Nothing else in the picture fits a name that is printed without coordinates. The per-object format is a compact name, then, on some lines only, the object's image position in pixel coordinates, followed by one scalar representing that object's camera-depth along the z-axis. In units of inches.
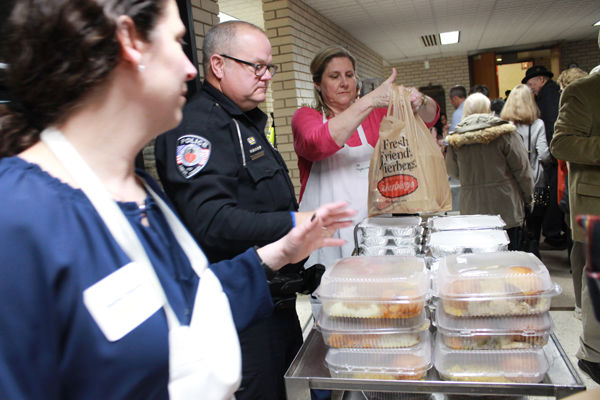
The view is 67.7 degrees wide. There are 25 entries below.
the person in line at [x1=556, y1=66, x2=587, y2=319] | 134.4
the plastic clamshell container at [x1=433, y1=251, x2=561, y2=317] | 46.7
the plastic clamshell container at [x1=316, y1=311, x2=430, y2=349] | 48.8
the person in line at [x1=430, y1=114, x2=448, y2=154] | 315.7
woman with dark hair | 26.6
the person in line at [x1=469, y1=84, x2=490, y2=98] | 251.1
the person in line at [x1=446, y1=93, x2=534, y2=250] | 142.4
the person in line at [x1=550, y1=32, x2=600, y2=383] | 97.0
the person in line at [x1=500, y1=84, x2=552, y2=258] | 173.8
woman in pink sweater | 81.6
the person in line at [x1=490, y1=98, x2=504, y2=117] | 241.8
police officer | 56.7
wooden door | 514.3
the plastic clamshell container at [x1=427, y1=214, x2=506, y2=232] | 70.8
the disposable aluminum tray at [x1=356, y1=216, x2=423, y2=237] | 71.7
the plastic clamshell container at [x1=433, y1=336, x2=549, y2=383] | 45.6
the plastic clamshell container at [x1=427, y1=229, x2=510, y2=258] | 61.8
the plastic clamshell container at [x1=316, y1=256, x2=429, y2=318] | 48.3
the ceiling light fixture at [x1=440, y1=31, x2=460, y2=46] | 381.4
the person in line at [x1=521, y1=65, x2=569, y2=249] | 187.0
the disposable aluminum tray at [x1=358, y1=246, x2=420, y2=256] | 70.0
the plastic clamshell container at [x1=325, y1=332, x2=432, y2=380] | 47.6
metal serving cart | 44.1
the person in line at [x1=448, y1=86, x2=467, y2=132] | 292.2
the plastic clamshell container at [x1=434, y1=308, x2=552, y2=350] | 46.7
